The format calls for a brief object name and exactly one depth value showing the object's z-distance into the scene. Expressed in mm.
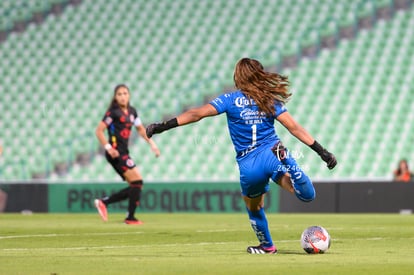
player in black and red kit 32875
